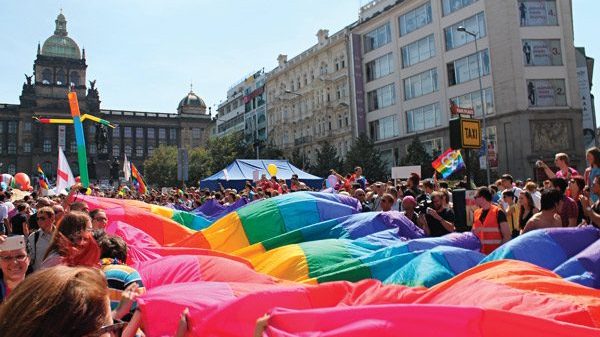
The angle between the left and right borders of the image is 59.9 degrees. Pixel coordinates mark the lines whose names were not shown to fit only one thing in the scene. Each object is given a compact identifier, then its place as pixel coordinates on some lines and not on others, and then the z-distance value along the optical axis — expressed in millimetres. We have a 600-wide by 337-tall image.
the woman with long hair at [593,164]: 8172
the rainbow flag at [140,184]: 30227
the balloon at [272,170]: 27847
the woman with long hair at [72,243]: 3736
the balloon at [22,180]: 32875
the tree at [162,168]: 77112
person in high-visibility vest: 7051
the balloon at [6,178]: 29945
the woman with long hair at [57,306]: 1434
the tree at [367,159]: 46844
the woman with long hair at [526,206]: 7867
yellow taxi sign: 11695
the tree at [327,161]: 52812
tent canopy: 27172
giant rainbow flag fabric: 2980
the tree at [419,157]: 41594
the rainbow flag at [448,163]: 18281
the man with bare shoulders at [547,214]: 6320
